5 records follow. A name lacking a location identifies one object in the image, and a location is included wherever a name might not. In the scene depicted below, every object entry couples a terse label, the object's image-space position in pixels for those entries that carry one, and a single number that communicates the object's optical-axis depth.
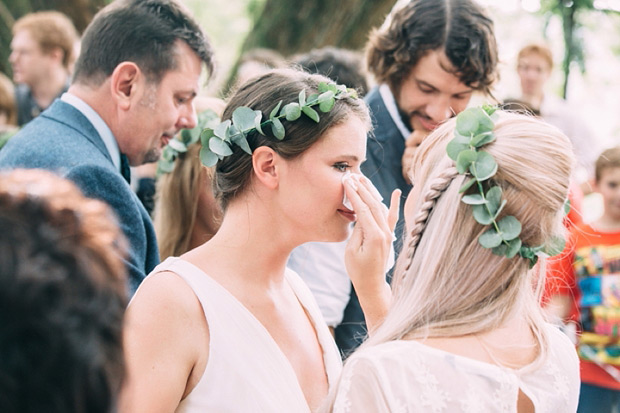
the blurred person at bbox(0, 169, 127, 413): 0.85
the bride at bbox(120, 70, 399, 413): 1.86
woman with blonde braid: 1.64
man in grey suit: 2.74
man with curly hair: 3.21
